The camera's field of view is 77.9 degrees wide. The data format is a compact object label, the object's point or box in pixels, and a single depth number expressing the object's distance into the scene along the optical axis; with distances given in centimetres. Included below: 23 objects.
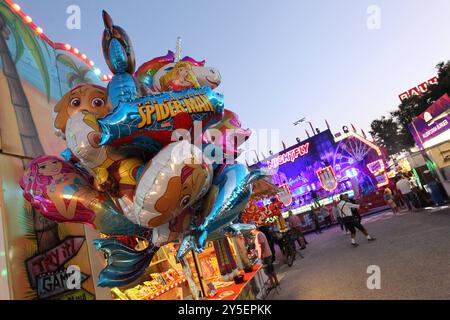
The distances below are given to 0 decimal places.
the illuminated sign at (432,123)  805
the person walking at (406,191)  1055
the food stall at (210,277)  478
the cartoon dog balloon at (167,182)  163
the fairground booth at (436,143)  825
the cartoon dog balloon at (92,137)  183
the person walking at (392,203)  1165
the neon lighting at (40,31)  294
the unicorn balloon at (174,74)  248
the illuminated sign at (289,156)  2792
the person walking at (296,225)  1054
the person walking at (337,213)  1146
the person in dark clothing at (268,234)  884
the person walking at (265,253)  619
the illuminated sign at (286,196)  1762
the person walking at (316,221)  1534
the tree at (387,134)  3372
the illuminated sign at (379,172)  2089
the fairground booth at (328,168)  2142
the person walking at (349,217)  741
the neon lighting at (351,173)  2370
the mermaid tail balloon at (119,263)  206
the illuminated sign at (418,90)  2355
